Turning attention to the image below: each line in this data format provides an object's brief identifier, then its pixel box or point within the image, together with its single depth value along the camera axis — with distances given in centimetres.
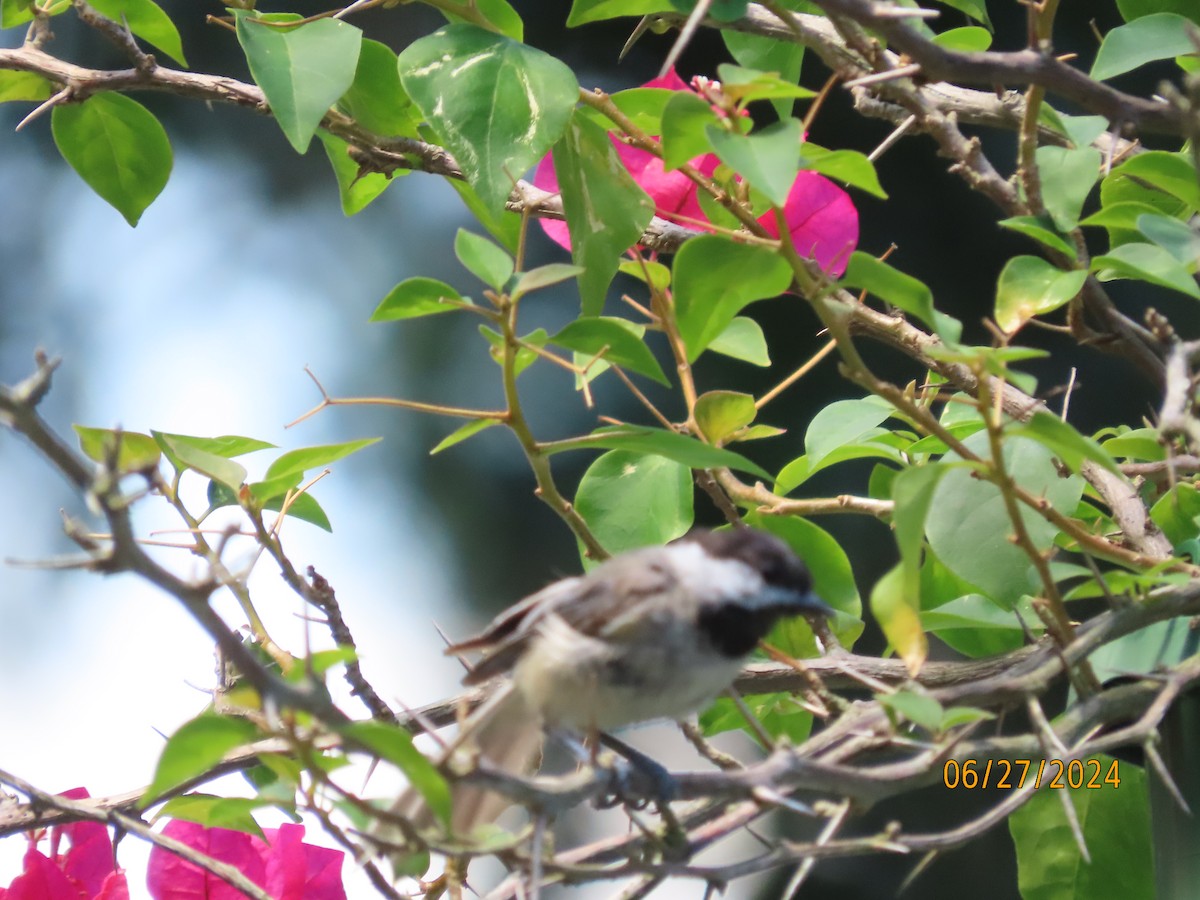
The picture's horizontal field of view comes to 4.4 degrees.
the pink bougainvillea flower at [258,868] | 354
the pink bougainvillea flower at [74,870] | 353
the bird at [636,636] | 350
